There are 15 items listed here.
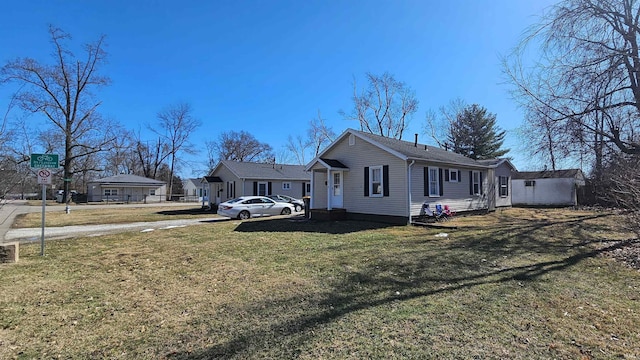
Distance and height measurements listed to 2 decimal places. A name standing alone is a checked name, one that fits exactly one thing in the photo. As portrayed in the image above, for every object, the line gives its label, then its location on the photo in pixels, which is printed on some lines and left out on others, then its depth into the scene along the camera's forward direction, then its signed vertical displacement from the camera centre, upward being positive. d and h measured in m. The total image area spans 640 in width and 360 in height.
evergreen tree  39.19 +7.14
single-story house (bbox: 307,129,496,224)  14.37 +0.70
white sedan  18.94 -0.73
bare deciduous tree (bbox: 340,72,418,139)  37.22 +8.84
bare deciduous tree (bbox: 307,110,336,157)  44.66 +7.87
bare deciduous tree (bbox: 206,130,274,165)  59.91 +8.34
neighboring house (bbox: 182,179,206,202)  70.87 +2.08
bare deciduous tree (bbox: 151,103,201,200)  56.34 +8.24
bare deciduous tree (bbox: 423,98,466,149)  39.63 +6.46
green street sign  8.46 +0.90
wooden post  7.91 -1.35
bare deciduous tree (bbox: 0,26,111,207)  36.69 +9.18
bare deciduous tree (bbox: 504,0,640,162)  10.38 +3.80
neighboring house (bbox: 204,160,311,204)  26.45 +1.23
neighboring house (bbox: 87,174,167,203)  45.66 +0.94
